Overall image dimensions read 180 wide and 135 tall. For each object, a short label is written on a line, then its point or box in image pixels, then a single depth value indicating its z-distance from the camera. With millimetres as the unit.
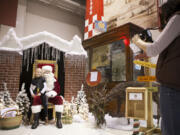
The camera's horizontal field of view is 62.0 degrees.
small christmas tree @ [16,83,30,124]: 2797
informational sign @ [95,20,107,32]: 3880
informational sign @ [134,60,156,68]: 1935
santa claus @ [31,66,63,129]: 2604
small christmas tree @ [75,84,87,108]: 3313
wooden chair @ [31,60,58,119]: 3070
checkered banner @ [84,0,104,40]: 4172
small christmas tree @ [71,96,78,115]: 3209
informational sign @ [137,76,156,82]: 1950
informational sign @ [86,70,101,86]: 3413
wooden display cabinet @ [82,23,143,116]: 3023
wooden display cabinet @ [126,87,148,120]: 1975
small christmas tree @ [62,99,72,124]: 2863
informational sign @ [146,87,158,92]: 2041
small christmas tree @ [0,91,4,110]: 2605
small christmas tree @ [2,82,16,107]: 2801
